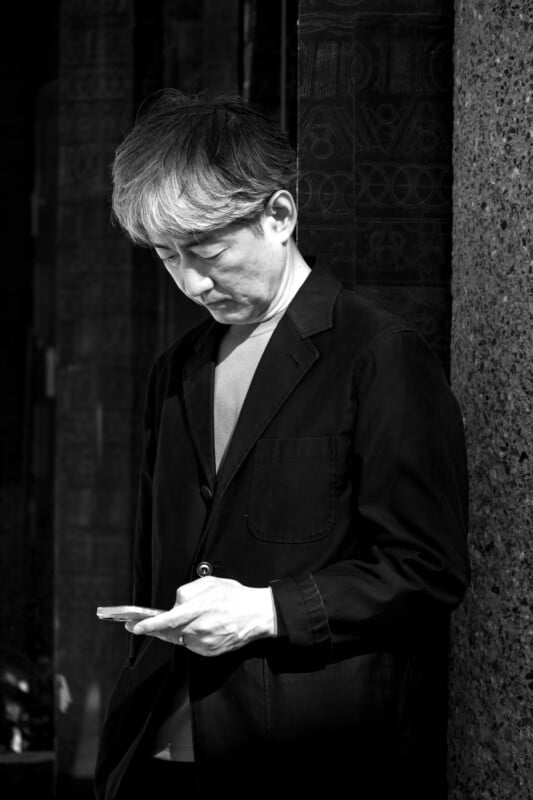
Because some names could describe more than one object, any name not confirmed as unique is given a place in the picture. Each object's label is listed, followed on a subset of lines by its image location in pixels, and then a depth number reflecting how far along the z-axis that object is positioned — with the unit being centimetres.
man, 405
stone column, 453
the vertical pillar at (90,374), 824
